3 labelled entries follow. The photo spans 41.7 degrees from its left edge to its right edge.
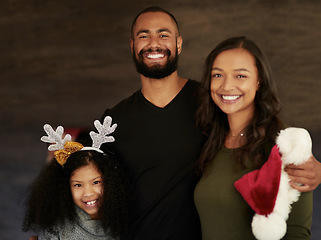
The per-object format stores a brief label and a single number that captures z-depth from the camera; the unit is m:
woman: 1.58
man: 2.03
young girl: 1.97
